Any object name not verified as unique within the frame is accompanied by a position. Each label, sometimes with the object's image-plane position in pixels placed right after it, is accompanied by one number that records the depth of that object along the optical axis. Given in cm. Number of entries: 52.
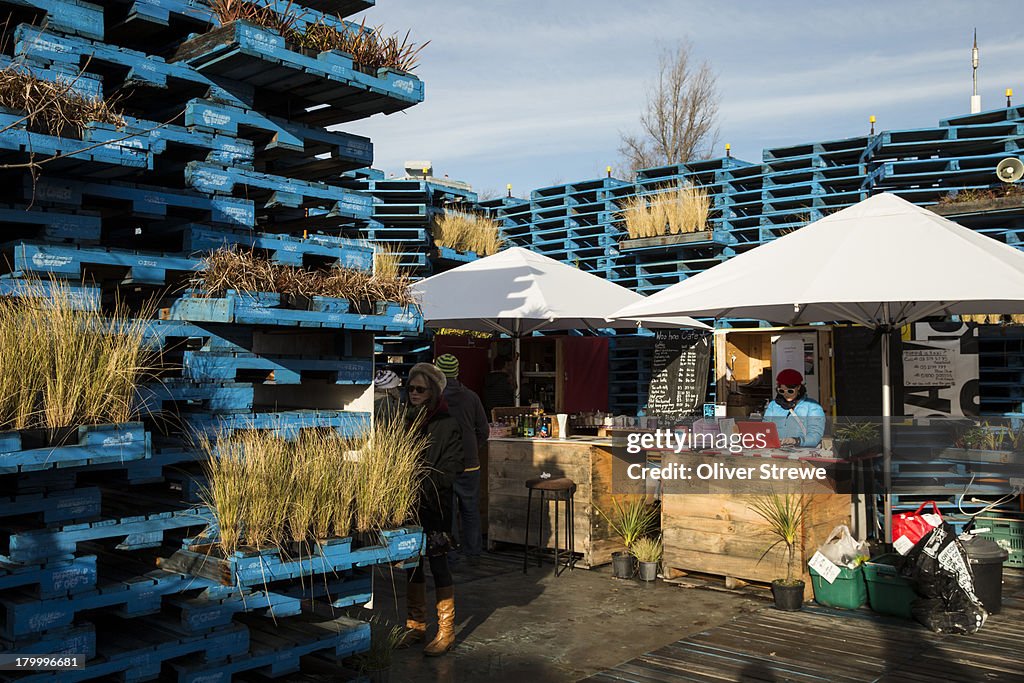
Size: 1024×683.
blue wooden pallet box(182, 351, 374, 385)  477
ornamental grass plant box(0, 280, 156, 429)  367
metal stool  830
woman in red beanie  813
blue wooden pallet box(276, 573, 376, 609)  534
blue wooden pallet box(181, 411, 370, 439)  467
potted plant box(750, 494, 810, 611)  711
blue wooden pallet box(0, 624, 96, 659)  371
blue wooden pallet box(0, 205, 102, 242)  414
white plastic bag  720
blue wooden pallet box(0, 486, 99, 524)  386
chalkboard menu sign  1188
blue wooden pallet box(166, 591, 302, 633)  417
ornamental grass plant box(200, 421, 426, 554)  433
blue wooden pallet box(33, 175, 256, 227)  426
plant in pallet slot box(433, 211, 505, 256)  1348
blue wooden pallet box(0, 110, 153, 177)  386
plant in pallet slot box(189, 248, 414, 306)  471
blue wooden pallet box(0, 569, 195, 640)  371
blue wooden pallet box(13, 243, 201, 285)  411
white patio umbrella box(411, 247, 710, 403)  990
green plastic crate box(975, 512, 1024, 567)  853
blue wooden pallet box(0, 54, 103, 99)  428
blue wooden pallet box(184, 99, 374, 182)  502
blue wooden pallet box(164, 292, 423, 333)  461
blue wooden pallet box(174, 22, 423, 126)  484
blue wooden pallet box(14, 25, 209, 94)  435
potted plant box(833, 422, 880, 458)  809
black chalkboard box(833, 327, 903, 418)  1045
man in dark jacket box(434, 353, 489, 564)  645
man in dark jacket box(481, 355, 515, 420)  1187
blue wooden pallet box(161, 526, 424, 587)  421
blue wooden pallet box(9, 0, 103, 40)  443
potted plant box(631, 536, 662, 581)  815
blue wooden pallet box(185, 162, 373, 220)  493
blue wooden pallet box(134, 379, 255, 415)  436
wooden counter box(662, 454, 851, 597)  748
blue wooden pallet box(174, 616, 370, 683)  417
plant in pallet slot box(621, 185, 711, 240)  1204
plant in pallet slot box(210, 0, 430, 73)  493
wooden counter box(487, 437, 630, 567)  869
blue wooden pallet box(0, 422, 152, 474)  355
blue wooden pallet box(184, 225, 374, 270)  495
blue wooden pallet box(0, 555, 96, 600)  374
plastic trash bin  682
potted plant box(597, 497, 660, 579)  871
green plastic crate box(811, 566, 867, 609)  710
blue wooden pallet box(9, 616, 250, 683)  388
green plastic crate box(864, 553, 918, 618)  686
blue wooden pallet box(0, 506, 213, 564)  380
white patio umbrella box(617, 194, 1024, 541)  652
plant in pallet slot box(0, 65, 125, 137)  393
